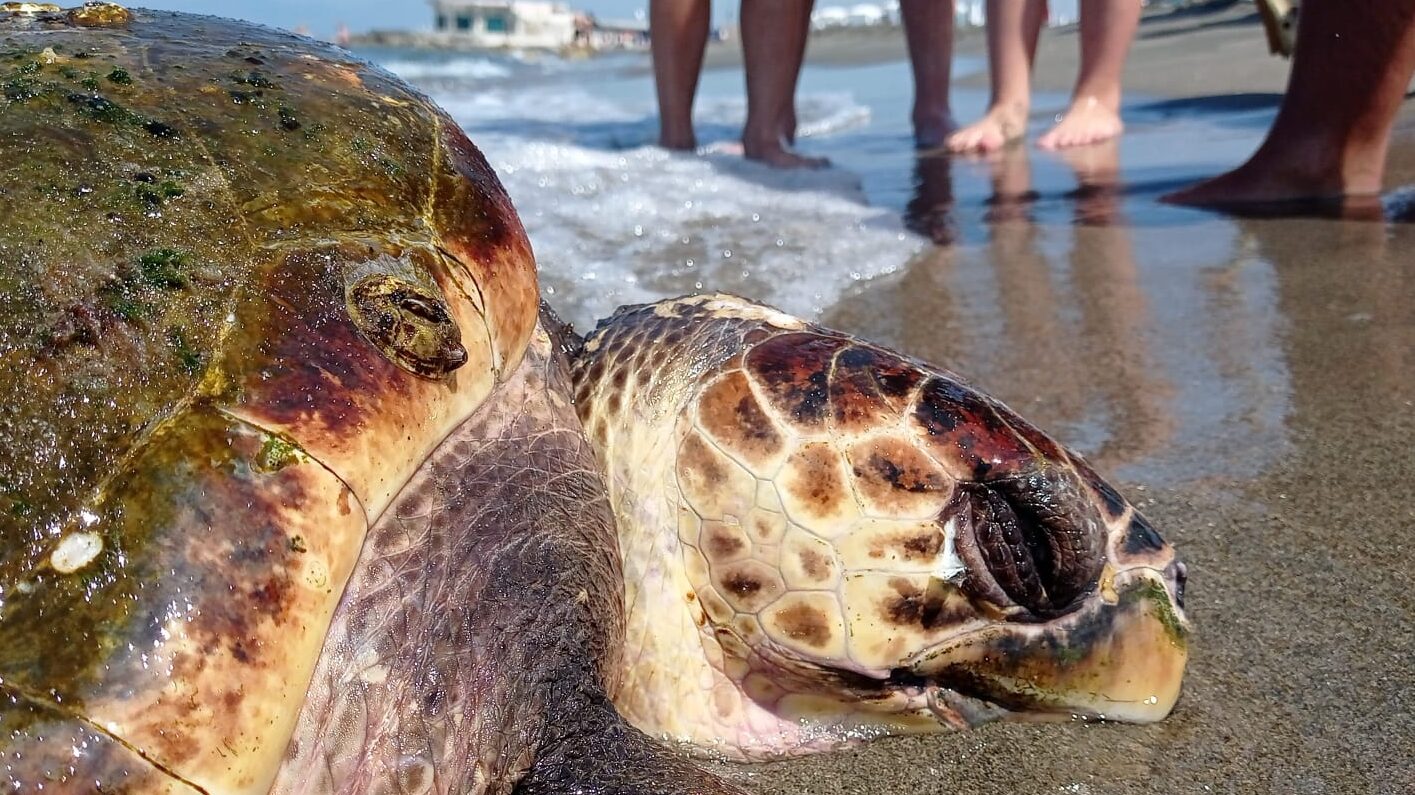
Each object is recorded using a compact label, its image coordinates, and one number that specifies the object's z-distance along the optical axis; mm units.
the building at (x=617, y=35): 45706
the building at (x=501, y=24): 38938
